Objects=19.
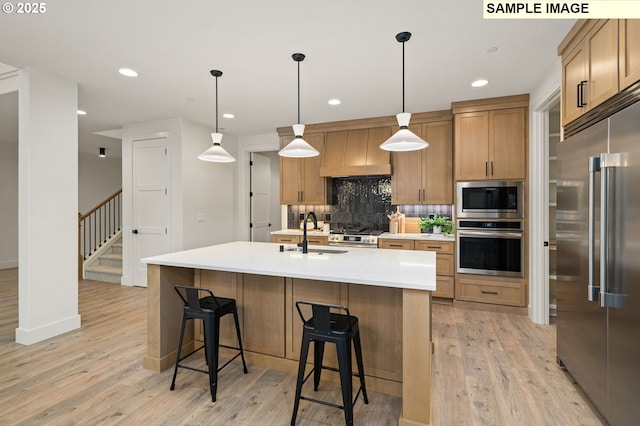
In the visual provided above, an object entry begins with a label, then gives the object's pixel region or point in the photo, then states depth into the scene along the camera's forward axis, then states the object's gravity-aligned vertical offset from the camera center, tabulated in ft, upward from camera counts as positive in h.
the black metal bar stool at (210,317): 7.04 -2.43
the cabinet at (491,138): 12.60 +2.94
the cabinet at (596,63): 5.51 +2.98
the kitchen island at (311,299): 5.90 -2.14
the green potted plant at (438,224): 15.01 -0.61
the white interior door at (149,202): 16.10 +0.45
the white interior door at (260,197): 20.26 +0.92
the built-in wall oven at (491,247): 12.56 -1.45
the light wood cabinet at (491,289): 12.60 -3.16
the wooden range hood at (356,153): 15.39 +2.84
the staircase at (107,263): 18.22 -3.17
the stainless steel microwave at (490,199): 12.60 +0.48
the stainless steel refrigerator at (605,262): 5.15 -0.94
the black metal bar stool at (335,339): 5.88 -2.40
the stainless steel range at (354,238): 14.93 -1.30
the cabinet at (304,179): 17.12 +1.75
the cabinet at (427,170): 14.57 +1.92
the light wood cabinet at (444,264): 13.64 -2.24
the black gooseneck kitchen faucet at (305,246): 9.16 -1.01
